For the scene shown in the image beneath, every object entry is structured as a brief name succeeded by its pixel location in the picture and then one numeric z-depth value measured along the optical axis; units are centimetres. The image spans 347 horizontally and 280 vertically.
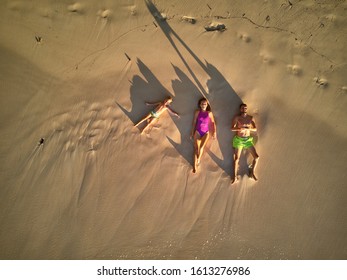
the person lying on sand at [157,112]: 468
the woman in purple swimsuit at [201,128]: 469
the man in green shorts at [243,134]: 466
